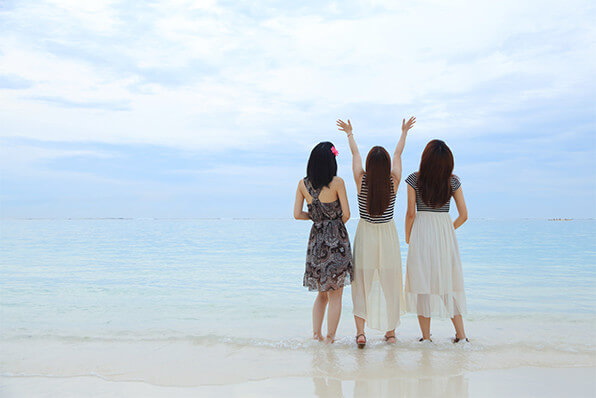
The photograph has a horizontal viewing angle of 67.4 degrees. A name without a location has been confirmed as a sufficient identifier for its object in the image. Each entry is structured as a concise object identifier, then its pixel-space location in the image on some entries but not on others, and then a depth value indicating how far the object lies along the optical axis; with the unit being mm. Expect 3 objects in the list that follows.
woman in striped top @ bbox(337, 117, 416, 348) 4492
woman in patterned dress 4453
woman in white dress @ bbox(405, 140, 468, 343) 4375
